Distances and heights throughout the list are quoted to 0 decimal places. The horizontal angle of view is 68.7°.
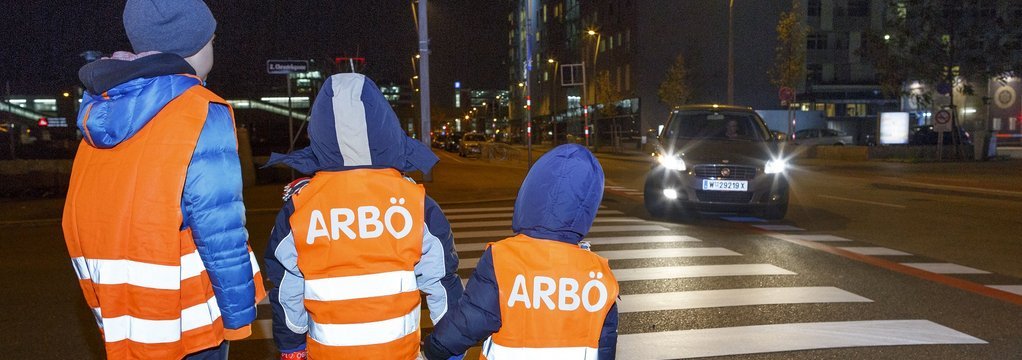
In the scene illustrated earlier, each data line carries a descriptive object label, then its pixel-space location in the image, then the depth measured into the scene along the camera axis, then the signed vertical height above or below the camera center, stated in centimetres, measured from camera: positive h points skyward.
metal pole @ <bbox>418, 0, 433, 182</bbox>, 1903 +179
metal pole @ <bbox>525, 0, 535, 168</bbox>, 2464 +126
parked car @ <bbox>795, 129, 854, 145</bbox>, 4605 -56
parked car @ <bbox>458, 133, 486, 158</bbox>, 4338 -71
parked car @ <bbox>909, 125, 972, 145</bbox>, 3313 -50
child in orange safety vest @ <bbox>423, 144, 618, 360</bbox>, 247 -51
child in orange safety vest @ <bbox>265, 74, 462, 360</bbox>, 239 -34
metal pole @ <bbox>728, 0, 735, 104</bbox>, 3038 +261
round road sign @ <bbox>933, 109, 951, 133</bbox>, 2456 +17
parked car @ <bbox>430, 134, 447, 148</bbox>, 6162 -60
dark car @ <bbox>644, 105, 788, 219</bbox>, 1128 -69
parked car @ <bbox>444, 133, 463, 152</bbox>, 5552 -58
